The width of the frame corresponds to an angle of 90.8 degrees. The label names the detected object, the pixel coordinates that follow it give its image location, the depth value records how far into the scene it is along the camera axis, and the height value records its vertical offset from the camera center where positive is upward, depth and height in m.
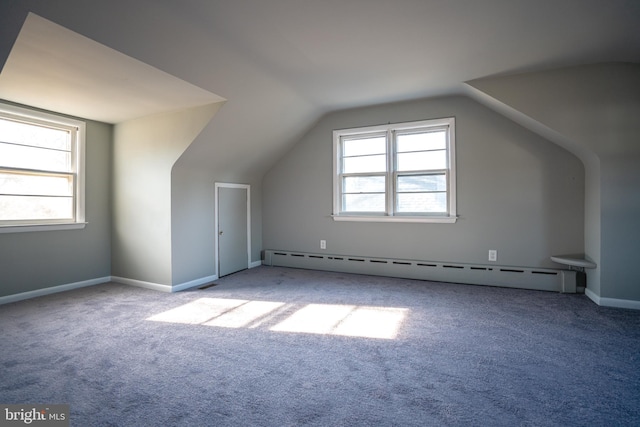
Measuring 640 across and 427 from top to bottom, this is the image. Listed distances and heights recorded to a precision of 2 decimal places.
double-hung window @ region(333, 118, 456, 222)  4.42 +0.57
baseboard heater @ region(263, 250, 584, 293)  3.84 -0.84
